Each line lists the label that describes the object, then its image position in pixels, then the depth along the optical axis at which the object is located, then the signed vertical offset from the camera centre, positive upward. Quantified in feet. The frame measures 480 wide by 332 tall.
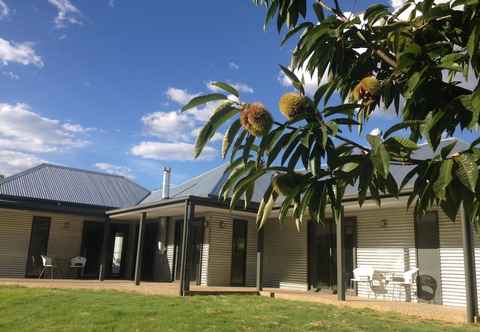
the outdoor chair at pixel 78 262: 57.57 -1.34
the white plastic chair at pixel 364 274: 39.47 -0.89
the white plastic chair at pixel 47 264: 53.43 -1.66
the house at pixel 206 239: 39.50 +2.16
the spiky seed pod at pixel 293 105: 4.97 +1.69
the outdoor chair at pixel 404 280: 37.50 -1.19
